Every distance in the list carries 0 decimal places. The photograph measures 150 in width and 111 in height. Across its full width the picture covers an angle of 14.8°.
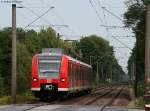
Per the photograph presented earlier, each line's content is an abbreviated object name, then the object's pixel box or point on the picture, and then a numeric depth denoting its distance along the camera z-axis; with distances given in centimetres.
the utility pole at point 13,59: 3677
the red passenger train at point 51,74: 3906
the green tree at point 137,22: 5809
